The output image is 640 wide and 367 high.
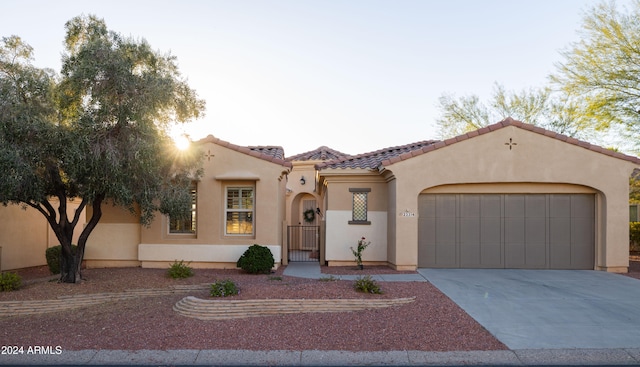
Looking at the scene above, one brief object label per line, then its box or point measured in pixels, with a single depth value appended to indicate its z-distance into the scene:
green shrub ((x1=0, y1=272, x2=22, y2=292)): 10.70
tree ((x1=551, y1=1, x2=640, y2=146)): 16.45
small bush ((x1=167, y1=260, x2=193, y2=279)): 12.34
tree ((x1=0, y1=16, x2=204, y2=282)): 9.62
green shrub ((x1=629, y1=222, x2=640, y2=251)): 20.41
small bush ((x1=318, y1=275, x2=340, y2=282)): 11.44
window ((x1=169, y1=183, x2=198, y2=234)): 14.89
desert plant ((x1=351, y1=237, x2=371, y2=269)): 14.44
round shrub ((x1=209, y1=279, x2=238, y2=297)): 9.20
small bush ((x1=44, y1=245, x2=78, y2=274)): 13.73
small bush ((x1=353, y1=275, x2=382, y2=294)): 9.63
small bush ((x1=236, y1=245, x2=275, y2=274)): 13.27
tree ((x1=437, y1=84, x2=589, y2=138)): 25.05
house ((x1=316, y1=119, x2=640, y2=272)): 13.83
